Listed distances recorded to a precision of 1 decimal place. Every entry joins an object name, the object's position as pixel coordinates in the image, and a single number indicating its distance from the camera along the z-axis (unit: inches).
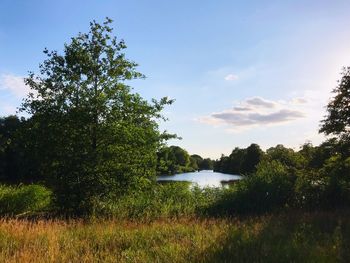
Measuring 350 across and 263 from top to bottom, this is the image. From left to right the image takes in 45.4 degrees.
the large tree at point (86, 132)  623.5
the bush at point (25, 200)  712.4
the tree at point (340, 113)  874.1
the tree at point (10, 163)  2666.3
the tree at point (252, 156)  3693.4
